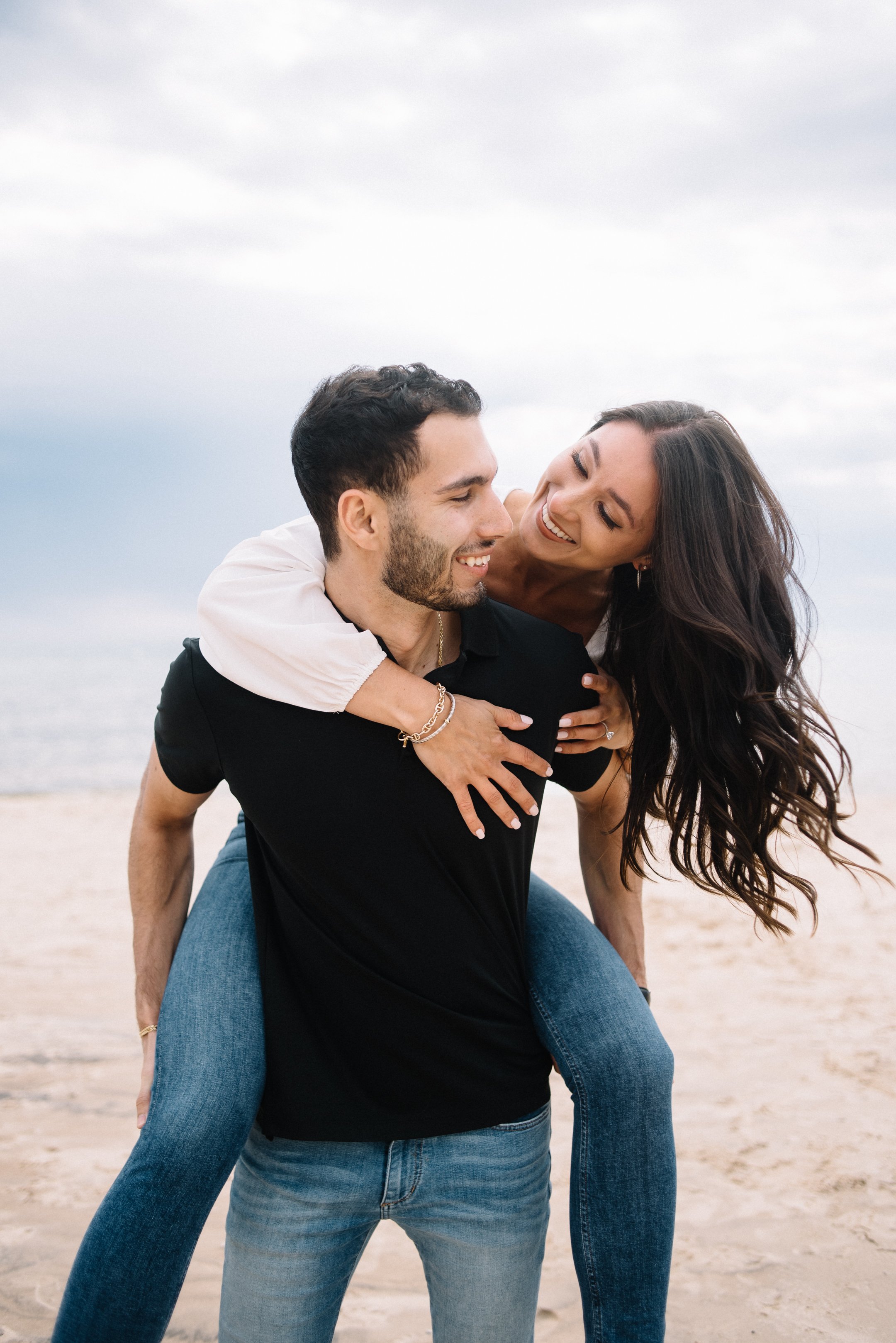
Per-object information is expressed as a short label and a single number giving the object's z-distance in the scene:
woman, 1.88
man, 2.09
